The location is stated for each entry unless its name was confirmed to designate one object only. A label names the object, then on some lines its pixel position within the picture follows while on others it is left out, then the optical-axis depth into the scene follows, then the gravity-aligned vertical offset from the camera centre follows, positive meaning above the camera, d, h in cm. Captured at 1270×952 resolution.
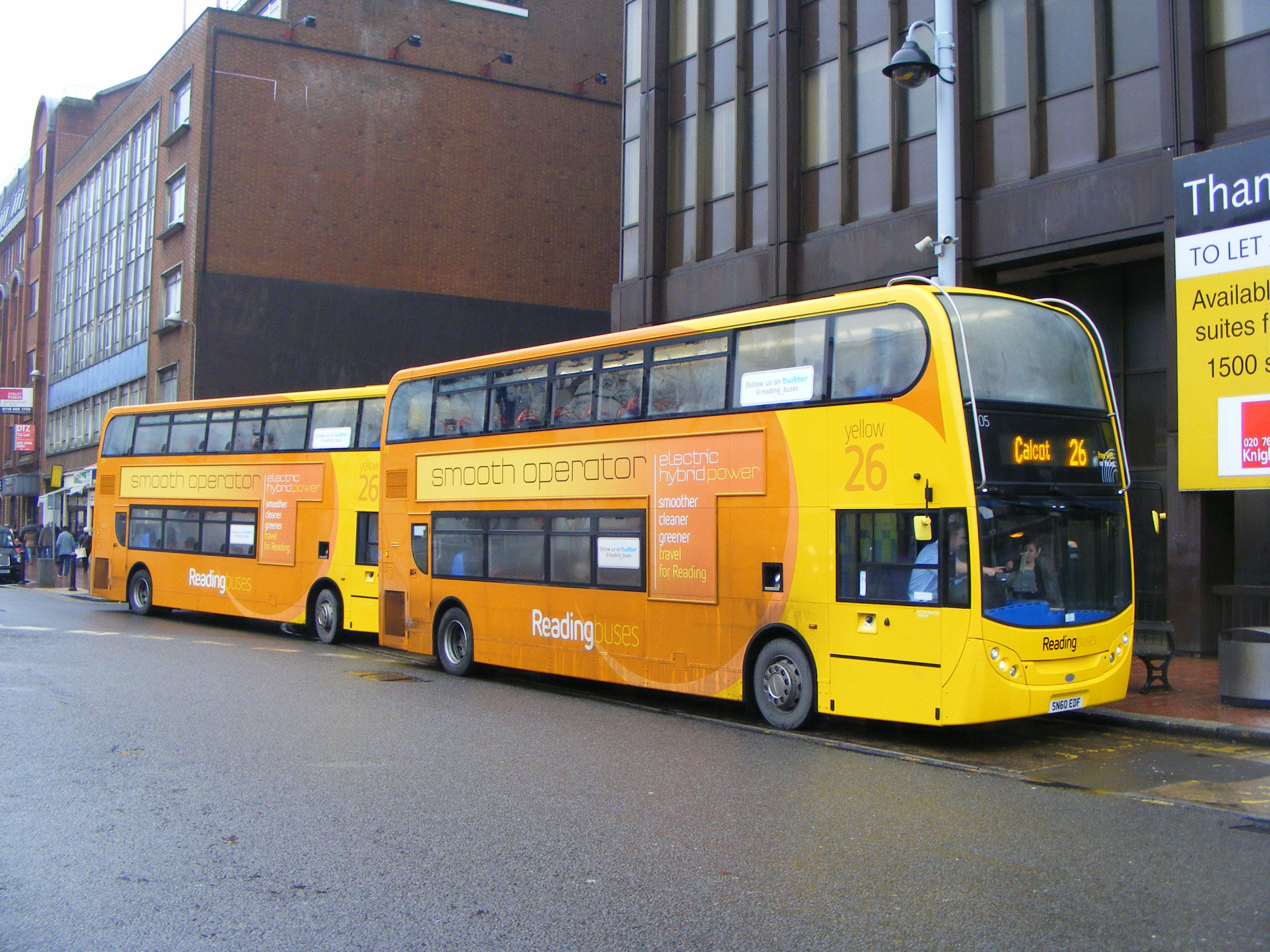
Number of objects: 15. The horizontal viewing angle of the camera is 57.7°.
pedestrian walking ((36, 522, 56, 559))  4382 -4
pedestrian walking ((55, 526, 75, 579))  3631 -19
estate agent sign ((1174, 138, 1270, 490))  1439 +303
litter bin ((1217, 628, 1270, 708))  1129 -111
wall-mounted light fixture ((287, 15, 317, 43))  3800 +1714
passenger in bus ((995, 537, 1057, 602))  955 -21
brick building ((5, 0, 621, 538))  3728 +1214
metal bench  1220 -99
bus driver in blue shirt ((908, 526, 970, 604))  944 -16
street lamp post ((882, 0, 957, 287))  1295 +473
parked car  3700 -62
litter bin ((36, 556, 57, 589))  3562 -101
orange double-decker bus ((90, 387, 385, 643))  1919 +64
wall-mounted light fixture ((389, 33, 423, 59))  3950 +1734
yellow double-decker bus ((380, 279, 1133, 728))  955 +39
